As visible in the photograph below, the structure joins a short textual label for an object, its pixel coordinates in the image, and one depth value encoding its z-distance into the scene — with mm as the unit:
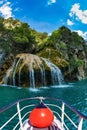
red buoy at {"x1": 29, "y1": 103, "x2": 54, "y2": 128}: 2401
